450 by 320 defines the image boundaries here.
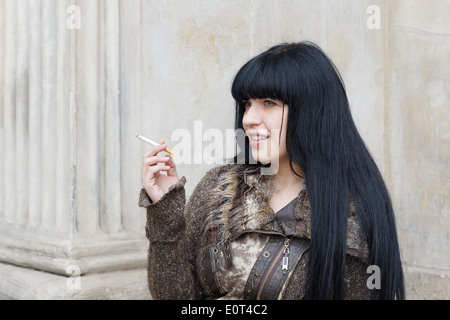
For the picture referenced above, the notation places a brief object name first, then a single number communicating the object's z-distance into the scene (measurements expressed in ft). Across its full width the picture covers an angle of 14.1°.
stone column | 11.92
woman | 10.70
